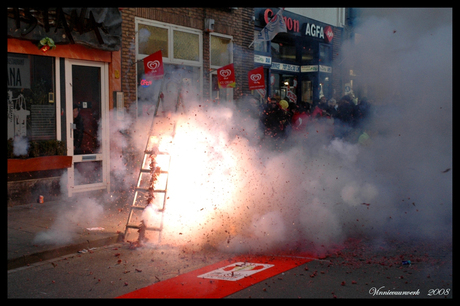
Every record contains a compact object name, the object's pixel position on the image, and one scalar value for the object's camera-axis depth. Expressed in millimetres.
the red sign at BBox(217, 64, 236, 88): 11297
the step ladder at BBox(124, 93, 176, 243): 6375
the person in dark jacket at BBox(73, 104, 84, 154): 9211
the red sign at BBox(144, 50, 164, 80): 9335
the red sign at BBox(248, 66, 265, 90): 11977
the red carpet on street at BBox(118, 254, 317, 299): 4379
